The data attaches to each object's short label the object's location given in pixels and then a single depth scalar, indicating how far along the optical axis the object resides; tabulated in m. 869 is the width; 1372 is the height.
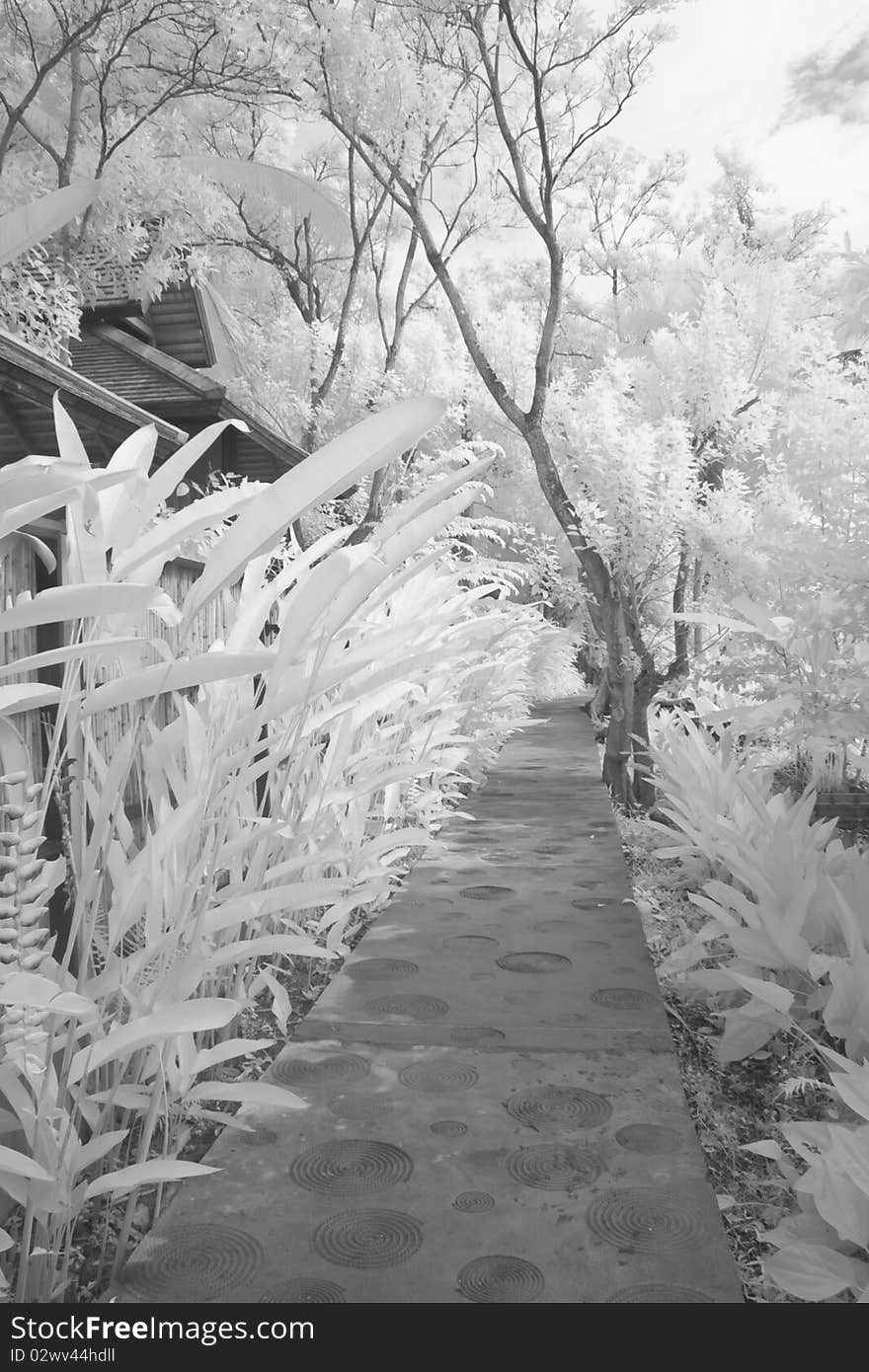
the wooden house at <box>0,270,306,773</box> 2.48
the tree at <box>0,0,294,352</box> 7.45
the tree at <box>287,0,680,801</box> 5.21
